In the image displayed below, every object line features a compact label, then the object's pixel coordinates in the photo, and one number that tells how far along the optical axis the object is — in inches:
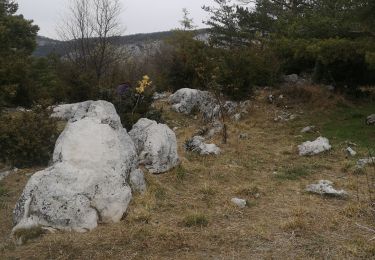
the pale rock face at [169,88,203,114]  549.3
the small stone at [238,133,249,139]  442.9
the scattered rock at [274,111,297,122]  518.9
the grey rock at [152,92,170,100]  639.1
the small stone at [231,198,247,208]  255.1
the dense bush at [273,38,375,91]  472.4
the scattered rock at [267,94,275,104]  573.3
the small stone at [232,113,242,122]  519.8
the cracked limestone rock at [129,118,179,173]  305.3
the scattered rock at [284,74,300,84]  635.5
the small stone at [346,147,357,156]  369.7
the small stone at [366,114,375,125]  470.6
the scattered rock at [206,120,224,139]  446.9
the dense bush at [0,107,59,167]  295.6
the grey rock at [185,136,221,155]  366.6
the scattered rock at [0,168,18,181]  287.1
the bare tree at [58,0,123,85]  831.1
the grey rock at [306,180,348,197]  271.0
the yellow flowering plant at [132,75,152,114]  373.7
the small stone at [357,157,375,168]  332.4
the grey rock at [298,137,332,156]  376.2
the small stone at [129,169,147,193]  261.6
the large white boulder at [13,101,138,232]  212.8
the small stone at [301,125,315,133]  461.1
